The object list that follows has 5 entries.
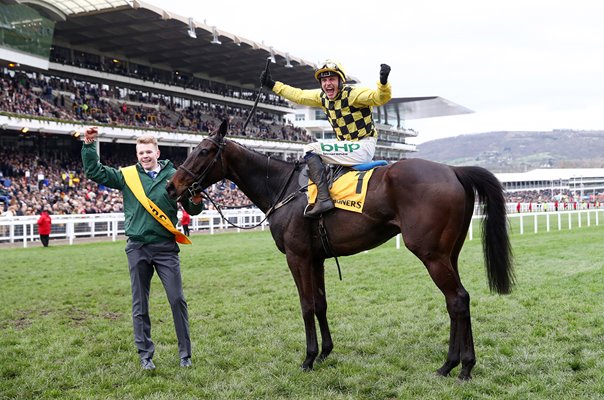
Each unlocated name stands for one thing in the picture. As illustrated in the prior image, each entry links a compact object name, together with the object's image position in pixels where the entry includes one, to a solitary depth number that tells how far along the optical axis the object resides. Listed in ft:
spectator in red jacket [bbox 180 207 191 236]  56.95
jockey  14.14
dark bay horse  12.83
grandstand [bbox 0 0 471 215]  80.84
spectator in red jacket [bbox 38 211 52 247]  50.93
